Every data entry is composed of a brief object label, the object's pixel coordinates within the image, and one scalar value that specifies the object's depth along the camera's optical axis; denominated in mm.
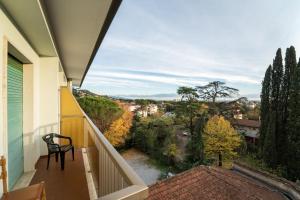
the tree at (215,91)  16428
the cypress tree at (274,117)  11443
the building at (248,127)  16681
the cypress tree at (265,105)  12599
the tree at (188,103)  16206
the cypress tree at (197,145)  12617
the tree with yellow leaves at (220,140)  12332
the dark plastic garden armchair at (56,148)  2699
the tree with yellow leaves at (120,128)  13390
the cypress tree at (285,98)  11559
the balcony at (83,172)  814
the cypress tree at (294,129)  10485
